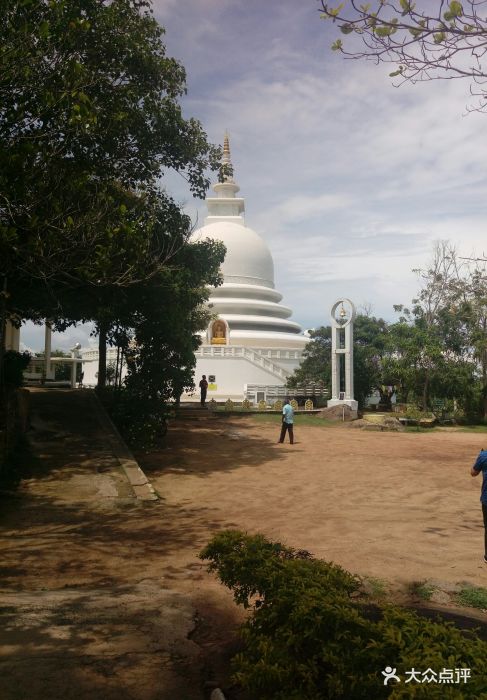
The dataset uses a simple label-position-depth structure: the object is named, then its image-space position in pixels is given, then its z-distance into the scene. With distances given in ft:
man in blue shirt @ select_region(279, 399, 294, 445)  59.00
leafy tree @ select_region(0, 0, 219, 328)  28.60
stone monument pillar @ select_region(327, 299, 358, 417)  94.99
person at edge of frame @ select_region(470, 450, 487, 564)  22.63
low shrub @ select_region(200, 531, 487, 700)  9.45
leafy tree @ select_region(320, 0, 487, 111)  15.53
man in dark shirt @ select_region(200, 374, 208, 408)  87.52
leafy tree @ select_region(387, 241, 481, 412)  92.02
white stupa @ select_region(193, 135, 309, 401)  111.86
